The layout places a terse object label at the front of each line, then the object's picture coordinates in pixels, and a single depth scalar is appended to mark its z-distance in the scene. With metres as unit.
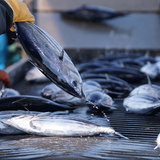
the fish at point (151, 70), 7.61
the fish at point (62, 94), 5.32
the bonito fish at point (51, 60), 3.73
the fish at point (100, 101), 4.81
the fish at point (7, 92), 5.41
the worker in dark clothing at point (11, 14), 3.80
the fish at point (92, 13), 13.67
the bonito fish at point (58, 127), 3.74
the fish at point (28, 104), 4.54
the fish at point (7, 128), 3.97
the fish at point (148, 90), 5.36
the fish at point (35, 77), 7.54
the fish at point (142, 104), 4.62
